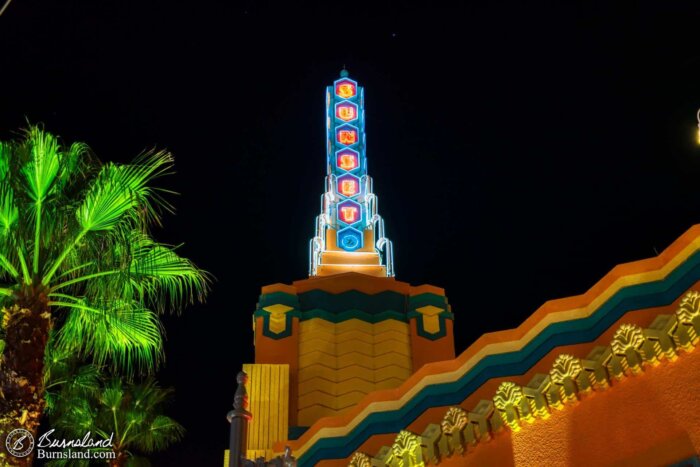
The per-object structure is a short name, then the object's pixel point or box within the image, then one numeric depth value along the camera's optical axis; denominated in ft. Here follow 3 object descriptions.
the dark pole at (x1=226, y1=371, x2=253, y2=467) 20.39
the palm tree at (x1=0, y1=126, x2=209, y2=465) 29.01
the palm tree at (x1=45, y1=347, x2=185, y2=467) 67.00
